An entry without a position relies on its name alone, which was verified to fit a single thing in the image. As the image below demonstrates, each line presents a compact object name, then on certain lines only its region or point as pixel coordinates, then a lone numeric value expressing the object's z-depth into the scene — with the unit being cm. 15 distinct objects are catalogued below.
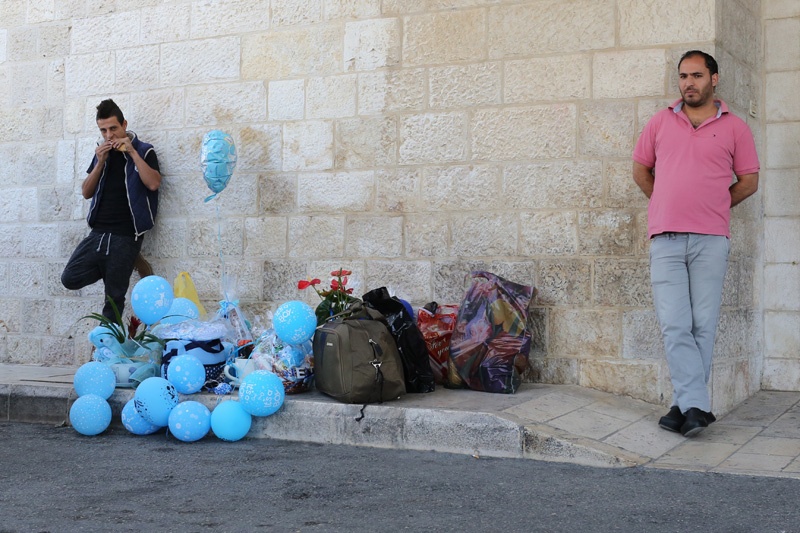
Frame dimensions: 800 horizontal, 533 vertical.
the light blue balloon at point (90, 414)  566
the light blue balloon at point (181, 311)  631
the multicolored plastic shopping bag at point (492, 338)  584
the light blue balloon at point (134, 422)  566
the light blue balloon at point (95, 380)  591
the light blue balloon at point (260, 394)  539
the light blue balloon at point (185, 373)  580
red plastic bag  620
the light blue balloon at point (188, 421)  543
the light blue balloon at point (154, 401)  552
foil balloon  693
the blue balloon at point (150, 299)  598
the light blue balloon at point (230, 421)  544
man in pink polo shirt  524
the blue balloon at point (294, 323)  571
